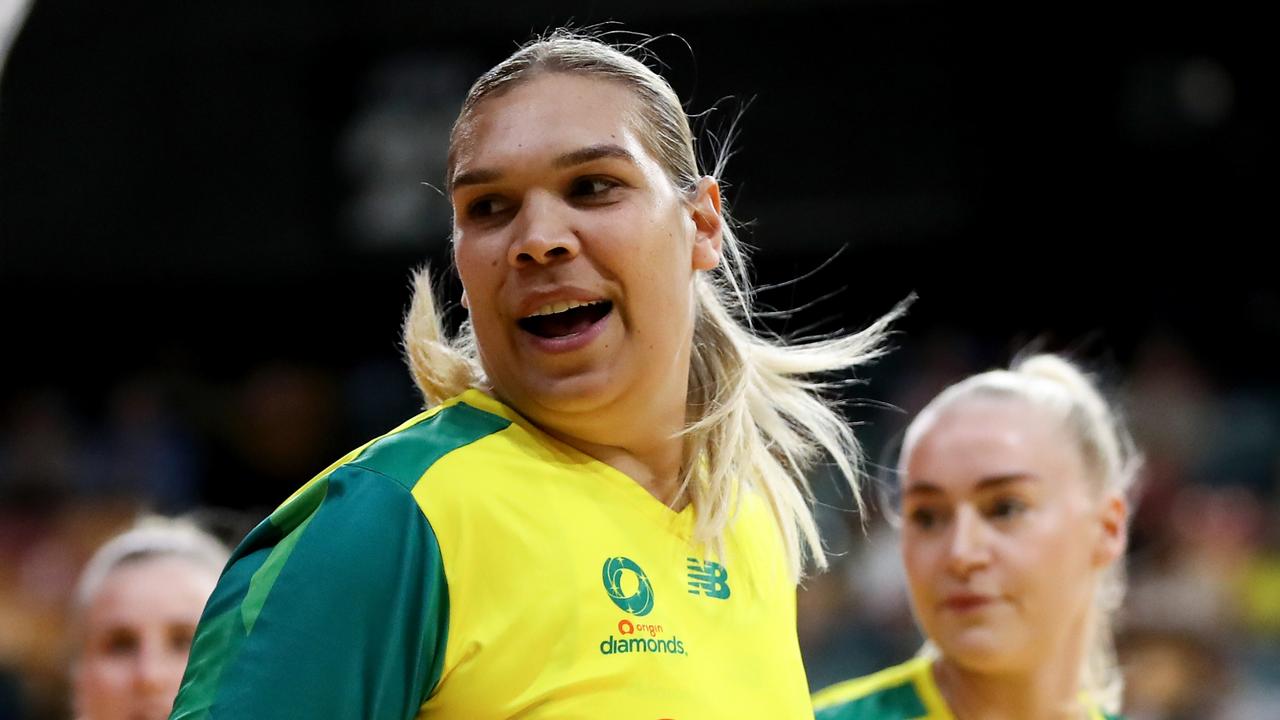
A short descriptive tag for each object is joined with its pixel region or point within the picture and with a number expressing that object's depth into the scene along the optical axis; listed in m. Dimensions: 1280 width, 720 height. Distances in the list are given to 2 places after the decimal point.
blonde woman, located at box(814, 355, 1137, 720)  6.14
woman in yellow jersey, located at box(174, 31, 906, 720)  3.64
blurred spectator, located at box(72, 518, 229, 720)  6.18
